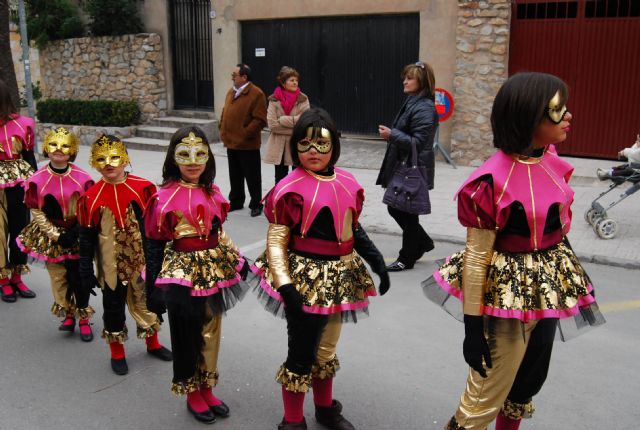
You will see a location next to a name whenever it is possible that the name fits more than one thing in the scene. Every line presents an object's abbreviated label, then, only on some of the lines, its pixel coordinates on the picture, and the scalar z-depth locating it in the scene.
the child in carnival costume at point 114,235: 4.44
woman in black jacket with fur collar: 6.24
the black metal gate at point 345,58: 13.04
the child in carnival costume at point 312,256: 3.47
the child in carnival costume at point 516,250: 2.88
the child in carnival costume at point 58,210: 4.97
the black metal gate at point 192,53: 16.03
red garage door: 10.66
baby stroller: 7.49
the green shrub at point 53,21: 17.36
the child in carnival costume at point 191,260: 3.82
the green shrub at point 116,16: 16.33
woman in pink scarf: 8.98
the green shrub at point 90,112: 16.28
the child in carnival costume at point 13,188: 5.91
